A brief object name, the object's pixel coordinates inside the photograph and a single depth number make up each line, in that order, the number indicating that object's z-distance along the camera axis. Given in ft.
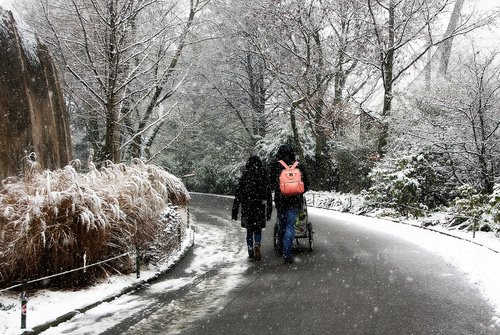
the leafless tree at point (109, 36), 35.29
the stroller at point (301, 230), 31.30
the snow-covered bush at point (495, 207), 37.63
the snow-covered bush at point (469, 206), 43.07
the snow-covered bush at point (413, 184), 55.06
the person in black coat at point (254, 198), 28.78
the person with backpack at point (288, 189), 27.35
